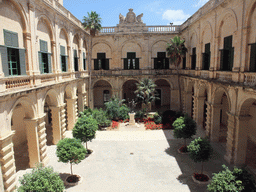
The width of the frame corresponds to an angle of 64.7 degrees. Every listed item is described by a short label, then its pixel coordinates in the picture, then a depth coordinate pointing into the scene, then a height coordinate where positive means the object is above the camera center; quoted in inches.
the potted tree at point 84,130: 622.5 -180.7
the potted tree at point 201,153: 498.3 -203.6
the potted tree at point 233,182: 344.2 -194.3
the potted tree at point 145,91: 1072.2 -108.5
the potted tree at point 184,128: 636.1 -180.2
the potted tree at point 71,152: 487.1 -196.1
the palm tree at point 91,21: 1077.1 +269.6
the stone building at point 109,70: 491.2 +10.0
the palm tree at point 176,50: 1023.0 +103.6
